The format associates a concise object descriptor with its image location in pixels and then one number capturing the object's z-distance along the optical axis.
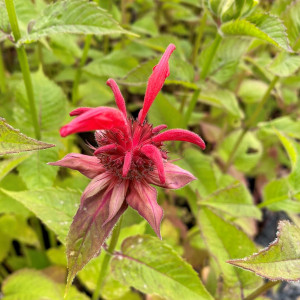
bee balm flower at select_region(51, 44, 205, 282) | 0.16
